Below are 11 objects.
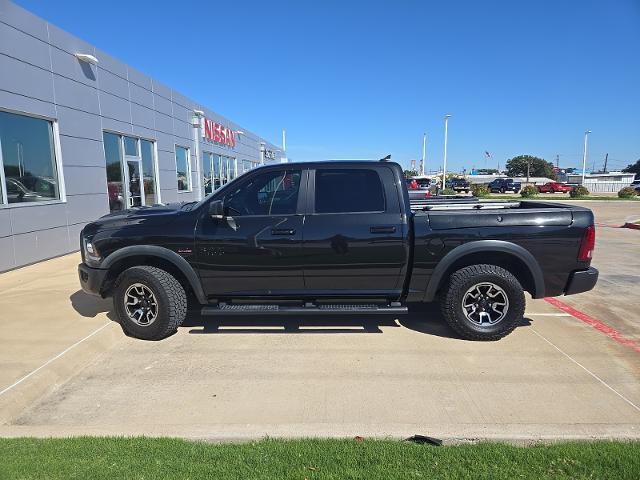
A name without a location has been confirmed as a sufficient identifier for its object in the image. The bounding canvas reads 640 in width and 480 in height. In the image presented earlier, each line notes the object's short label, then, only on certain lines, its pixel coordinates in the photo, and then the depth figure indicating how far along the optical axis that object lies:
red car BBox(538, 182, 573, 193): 53.72
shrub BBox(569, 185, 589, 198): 40.12
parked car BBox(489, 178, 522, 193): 50.00
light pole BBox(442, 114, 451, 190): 44.99
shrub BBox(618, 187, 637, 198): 37.41
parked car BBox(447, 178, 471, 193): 50.09
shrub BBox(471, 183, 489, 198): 41.77
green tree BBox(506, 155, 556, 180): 113.38
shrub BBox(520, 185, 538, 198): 37.59
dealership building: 8.00
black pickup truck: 4.51
